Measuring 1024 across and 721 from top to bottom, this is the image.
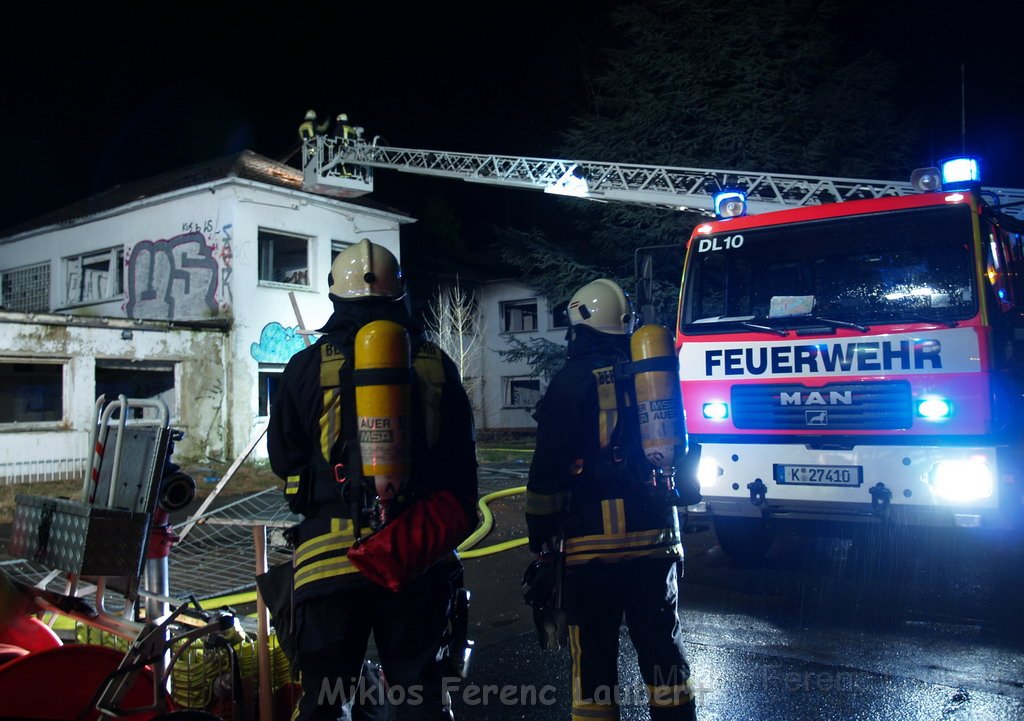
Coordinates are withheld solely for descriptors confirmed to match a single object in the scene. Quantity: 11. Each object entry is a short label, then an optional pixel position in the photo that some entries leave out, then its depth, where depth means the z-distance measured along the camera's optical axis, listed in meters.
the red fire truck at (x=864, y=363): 5.18
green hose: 7.35
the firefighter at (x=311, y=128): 19.34
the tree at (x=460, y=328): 22.94
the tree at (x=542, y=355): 21.11
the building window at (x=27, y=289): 20.42
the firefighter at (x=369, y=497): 2.36
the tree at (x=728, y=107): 18.69
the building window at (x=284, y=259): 17.94
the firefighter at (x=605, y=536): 2.91
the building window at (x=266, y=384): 17.28
